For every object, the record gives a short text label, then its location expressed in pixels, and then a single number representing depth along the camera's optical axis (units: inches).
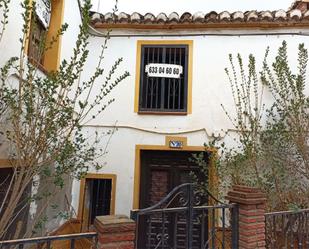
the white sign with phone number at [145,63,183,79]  276.8
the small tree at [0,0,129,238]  134.9
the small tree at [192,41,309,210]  223.8
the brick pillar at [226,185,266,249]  145.6
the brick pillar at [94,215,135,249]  100.8
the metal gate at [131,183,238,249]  122.6
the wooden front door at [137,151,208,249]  275.4
